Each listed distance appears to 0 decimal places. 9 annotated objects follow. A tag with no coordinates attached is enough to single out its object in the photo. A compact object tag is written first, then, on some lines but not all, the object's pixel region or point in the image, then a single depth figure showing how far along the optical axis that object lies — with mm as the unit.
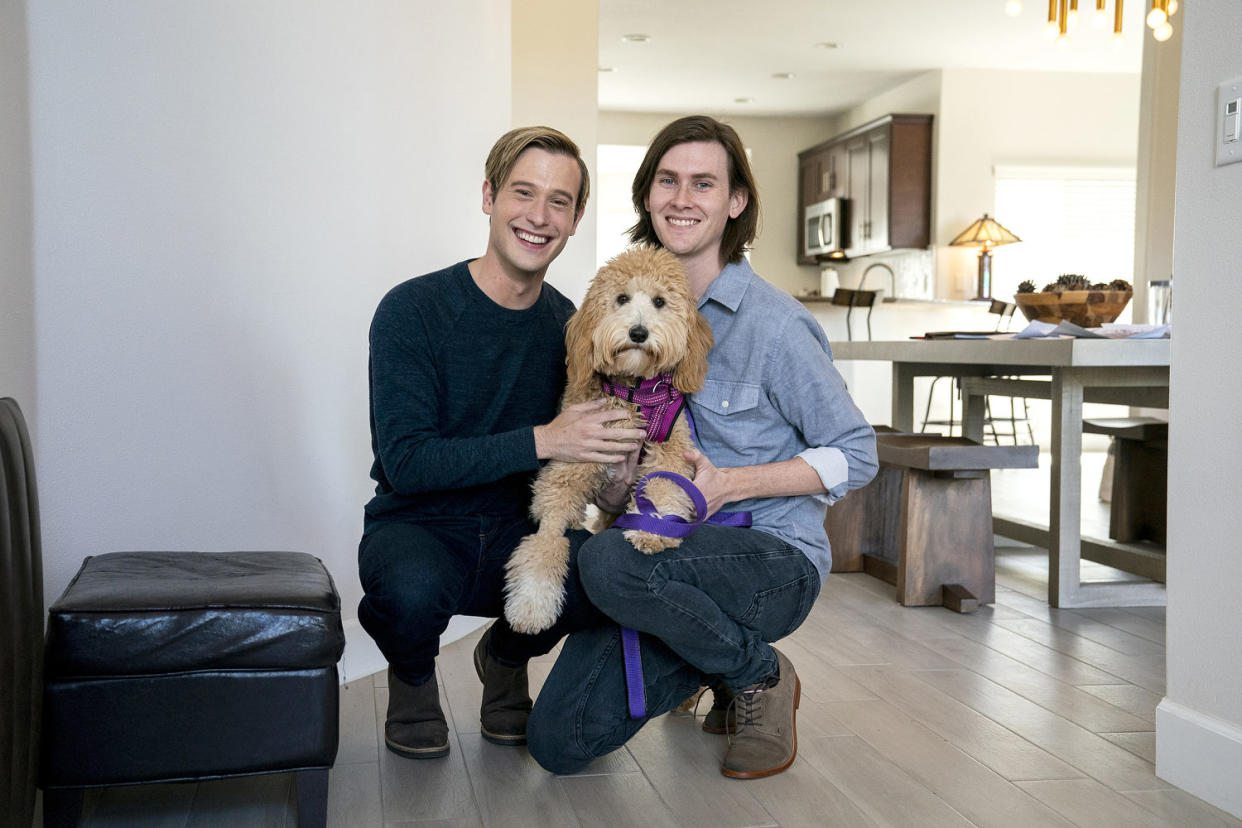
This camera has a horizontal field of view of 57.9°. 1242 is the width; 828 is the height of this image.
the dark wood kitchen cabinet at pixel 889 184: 8656
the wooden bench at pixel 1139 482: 3818
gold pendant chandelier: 4363
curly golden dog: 1771
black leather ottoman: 1588
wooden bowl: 3547
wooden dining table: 3043
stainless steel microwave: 9602
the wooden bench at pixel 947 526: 3305
